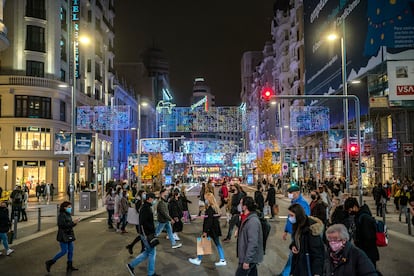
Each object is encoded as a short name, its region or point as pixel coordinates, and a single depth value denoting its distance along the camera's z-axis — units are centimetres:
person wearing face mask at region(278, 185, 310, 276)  945
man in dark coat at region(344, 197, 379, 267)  770
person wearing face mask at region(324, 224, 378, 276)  455
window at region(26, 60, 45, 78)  4328
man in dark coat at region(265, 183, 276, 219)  2183
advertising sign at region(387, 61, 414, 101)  2764
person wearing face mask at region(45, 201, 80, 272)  1062
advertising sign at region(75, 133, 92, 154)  2698
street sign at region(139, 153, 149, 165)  4478
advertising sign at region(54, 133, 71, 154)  2666
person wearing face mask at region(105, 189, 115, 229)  1906
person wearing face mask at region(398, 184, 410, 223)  1989
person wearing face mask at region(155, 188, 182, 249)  1334
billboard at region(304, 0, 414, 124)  3341
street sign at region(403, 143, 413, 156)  2473
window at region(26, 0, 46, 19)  4366
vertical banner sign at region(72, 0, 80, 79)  4617
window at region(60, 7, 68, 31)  4706
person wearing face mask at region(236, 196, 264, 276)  686
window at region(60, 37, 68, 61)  4722
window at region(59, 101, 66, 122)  4614
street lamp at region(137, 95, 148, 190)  4122
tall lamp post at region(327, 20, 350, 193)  2272
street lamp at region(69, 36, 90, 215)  2526
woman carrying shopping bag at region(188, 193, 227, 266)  1112
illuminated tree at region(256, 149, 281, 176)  6594
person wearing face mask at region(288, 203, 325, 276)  610
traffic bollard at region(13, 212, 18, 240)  1636
